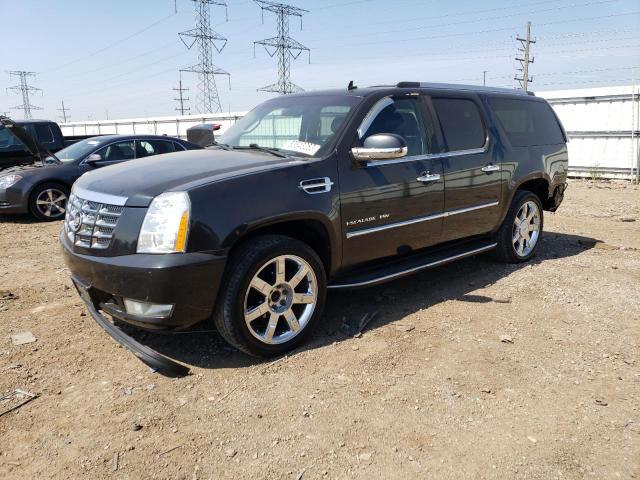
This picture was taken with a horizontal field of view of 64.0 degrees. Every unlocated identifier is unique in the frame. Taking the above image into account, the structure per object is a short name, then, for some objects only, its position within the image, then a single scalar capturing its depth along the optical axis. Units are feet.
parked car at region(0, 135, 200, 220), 27.83
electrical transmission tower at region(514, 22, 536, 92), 123.24
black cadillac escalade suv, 10.16
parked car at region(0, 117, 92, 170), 34.14
